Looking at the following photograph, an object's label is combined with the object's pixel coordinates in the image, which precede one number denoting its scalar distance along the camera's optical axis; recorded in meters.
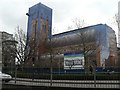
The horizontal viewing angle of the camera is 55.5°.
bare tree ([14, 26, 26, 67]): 20.05
